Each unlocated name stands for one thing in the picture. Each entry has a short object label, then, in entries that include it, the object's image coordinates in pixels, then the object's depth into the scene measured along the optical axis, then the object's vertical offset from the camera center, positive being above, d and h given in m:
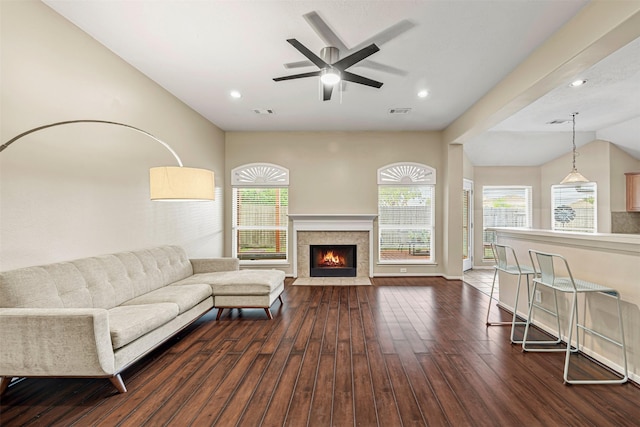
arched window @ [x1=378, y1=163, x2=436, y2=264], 6.32 -0.05
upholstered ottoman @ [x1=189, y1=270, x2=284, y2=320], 3.76 -0.95
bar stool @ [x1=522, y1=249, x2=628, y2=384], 2.34 -0.63
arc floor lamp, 2.88 +0.32
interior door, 7.23 -0.15
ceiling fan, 2.76 +1.48
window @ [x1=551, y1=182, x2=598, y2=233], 6.69 +0.20
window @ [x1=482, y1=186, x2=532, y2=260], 7.45 +0.21
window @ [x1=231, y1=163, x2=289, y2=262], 6.39 +0.08
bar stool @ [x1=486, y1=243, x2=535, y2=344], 3.32 -0.57
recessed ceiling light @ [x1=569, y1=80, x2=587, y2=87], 3.88 +1.73
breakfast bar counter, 2.35 -0.49
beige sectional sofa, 2.01 -0.81
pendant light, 4.90 +0.62
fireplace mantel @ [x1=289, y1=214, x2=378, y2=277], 6.20 -0.17
